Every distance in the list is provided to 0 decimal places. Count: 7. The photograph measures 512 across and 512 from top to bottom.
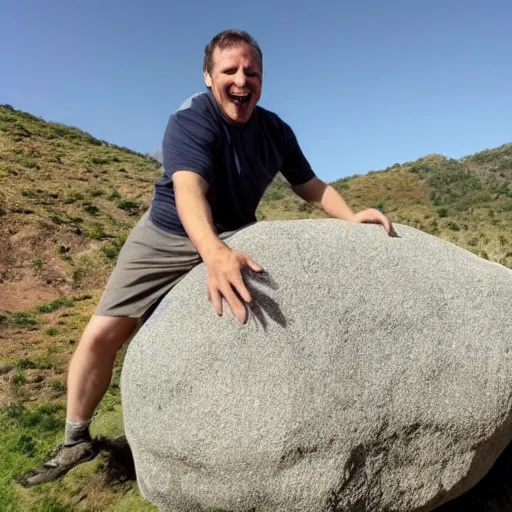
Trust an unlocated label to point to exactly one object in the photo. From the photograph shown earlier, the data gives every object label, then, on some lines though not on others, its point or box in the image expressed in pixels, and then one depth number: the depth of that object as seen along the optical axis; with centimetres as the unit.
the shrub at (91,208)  1741
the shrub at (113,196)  1972
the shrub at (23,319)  828
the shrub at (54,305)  952
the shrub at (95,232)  1502
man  262
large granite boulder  252
